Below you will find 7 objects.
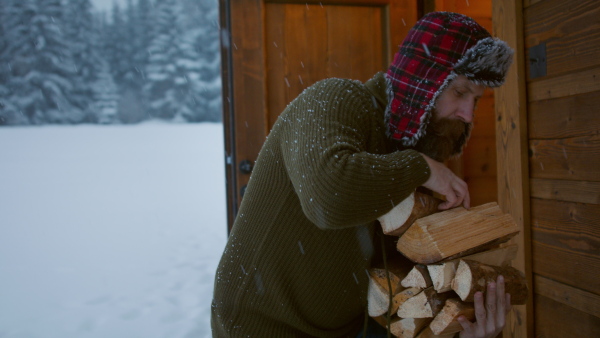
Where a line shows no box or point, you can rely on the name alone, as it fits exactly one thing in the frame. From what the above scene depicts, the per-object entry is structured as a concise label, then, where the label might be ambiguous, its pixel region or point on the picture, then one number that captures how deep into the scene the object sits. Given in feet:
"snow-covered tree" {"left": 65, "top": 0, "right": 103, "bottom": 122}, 37.17
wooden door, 9.14
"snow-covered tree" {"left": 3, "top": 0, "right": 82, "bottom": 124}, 31.63
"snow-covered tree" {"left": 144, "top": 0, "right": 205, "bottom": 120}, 42.83
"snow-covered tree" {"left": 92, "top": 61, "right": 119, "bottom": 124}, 38.68
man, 3.84
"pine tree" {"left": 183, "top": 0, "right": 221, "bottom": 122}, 39.86
